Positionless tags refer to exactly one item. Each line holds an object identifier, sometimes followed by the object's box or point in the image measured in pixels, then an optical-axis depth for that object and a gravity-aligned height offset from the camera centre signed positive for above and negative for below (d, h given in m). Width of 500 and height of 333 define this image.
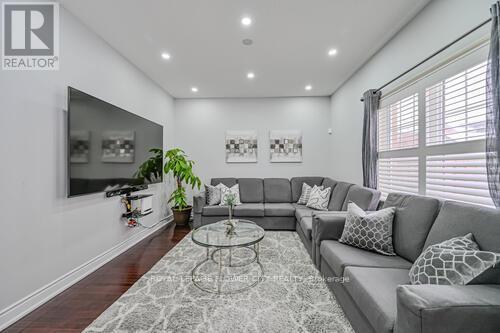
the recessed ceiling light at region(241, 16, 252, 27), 2.20 +1.55
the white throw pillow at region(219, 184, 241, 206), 4.02 -0.53
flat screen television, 2.10 +0.24
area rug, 1.58 -1.21
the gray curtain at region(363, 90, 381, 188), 2.87 +0.39
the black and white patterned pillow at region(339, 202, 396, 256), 1.83 -0.60
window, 1.63 +0.26
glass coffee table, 2.05 -1.19
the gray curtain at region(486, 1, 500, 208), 1.39 +0.36
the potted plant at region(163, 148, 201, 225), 4.02 -0.23
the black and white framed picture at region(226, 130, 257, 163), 4.74 +0.44
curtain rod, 1.55 +1.04
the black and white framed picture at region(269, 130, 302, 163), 4.71 +0.44
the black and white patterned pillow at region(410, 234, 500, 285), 1.10 -0.54
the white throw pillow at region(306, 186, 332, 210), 3.59 -0.59
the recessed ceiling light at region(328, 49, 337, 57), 2.85 +1.58
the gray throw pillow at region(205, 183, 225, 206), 3.99 -0.57
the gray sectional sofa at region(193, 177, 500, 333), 0.91 -0.65
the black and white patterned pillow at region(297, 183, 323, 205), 4.04 -0.55
